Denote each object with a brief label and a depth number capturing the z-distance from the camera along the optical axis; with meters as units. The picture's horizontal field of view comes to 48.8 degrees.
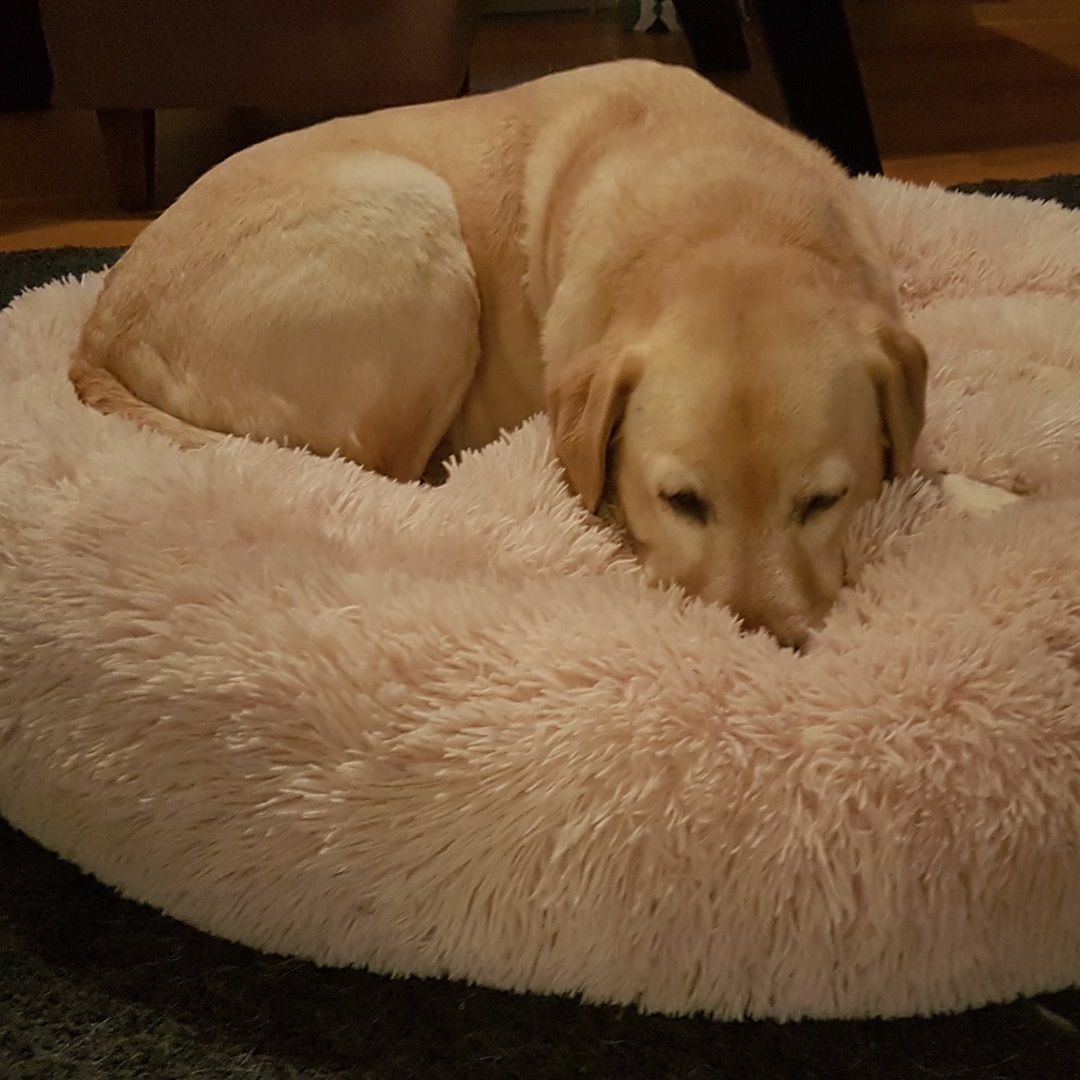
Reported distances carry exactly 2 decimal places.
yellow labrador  1.27
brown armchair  2.82
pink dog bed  1.04
